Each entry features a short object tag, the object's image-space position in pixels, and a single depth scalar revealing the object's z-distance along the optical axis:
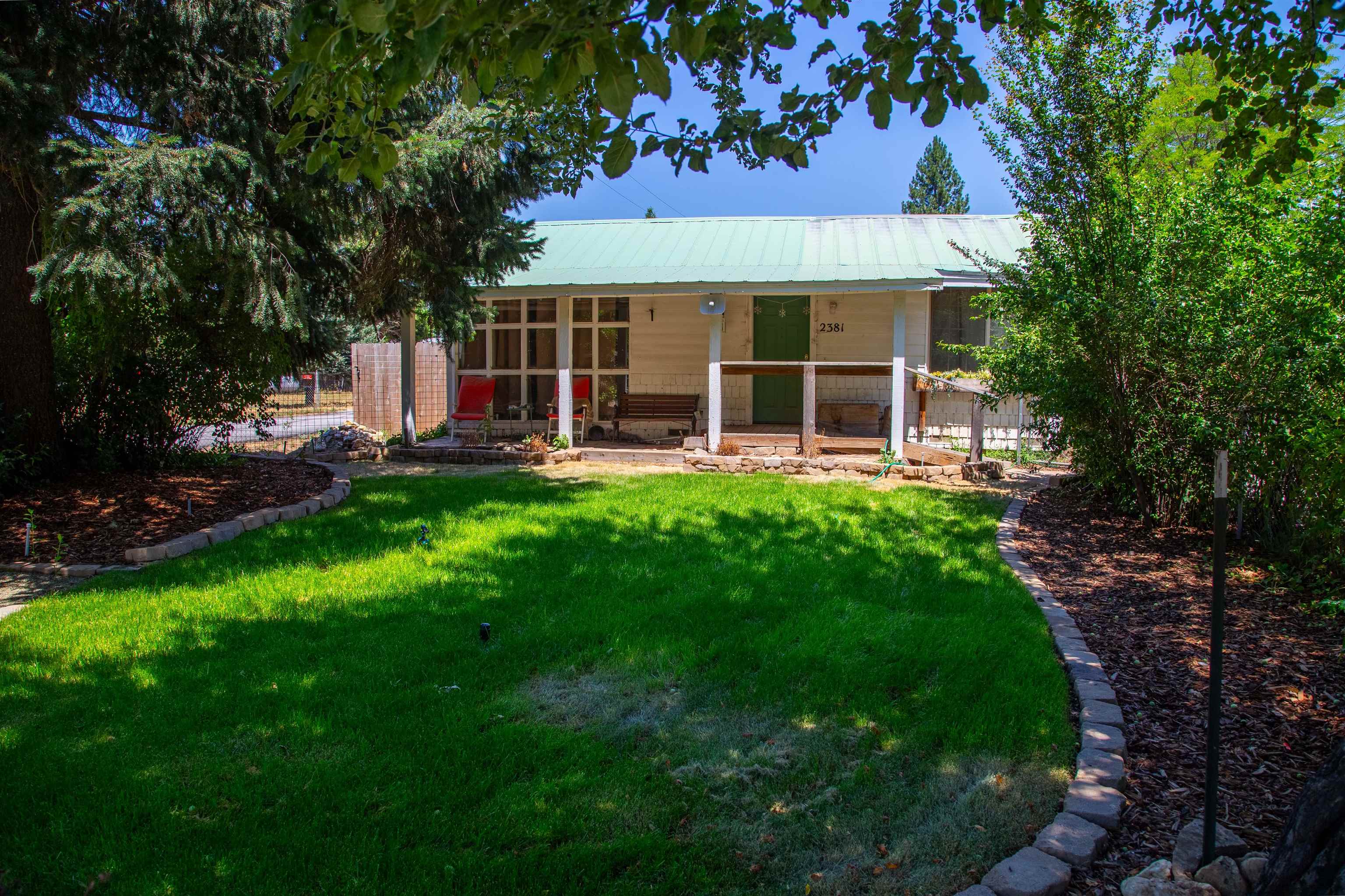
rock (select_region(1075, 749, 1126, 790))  3.36
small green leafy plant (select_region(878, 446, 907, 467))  12.19
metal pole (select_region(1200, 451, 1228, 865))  2.71
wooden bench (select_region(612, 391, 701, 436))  15.57
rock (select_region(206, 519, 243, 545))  7.38
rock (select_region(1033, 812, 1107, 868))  2.90
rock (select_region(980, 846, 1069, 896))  2.70
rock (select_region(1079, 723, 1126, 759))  3.63
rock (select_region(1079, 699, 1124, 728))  3.86
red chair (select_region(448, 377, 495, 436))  14.93
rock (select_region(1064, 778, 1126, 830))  3.12
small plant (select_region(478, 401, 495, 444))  14.67
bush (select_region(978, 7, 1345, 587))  5.66
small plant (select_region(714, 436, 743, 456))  12.98
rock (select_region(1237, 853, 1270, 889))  2.70
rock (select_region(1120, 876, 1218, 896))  2.68
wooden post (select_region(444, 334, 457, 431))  15.84
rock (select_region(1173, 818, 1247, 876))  2.82
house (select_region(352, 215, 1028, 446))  13.89
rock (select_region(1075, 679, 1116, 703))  4.10
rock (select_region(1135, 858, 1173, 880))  2.78
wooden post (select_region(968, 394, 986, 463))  11.42
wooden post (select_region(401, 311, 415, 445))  14.56
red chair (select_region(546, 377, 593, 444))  15.10
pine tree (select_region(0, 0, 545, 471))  6.57
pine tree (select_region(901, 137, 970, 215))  45.00
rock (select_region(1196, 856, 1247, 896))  2.68
